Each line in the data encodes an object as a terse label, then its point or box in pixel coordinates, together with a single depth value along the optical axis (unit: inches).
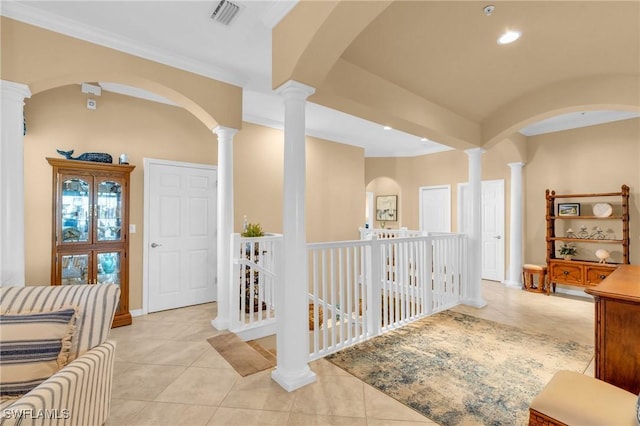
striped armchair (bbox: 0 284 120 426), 45.0
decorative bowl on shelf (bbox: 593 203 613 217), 176.9
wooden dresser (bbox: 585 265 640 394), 65.1
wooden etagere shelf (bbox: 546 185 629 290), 169.5
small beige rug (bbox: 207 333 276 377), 99.1
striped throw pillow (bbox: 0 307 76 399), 55.3
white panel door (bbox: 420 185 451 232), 262.5
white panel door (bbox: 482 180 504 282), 231.6
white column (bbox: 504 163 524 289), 214.7
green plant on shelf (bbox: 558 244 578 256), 190.4
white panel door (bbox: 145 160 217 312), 155.5
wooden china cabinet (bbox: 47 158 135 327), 125.9
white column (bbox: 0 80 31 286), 85.6
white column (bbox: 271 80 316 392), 88.3
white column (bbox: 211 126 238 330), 132.1
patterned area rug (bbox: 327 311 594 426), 78.5
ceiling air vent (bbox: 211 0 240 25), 86.4
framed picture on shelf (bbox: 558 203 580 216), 189.2
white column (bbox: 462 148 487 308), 167.9
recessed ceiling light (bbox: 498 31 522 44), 98.7
